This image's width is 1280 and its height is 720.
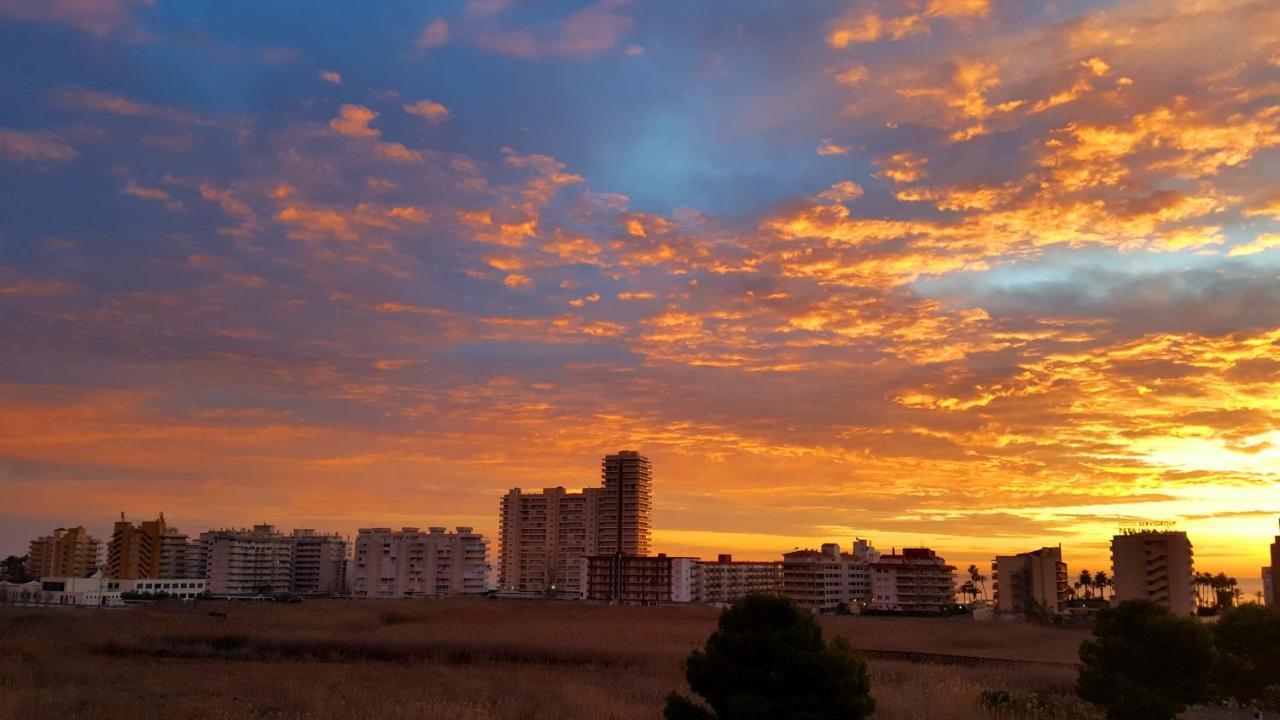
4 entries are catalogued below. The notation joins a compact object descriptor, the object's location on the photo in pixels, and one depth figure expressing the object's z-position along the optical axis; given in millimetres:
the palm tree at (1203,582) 148062
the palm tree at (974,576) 181375
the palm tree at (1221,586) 139375
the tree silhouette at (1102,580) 167875
